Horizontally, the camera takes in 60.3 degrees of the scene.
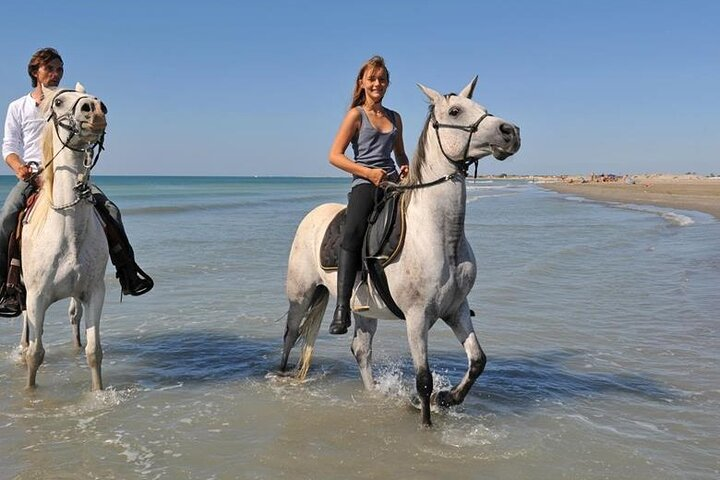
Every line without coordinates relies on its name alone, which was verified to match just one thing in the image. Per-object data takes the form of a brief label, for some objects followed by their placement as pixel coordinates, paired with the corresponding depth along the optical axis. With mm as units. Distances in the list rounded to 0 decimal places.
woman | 5340
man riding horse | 5871
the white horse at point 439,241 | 4738
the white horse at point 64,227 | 5234
